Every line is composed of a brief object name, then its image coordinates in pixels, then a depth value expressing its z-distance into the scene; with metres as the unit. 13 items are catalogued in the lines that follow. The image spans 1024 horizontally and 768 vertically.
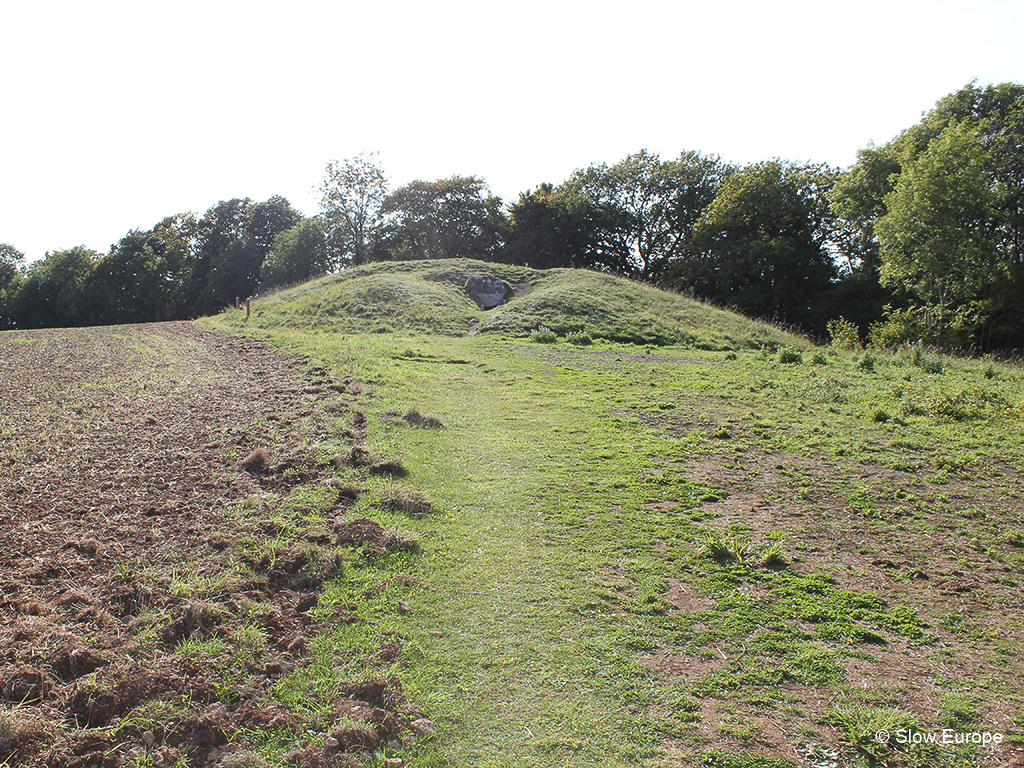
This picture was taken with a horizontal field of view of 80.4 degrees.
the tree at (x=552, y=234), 52.06
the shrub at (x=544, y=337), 20.61
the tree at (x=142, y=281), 55.47
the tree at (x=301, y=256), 52.66
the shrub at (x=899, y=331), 24.14
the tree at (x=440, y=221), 57.16
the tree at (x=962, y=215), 23.34
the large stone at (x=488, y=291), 27.39
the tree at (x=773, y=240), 42.53
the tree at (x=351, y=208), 54.19
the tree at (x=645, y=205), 52.47
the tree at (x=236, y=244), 58.94
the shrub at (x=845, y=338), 20.17
